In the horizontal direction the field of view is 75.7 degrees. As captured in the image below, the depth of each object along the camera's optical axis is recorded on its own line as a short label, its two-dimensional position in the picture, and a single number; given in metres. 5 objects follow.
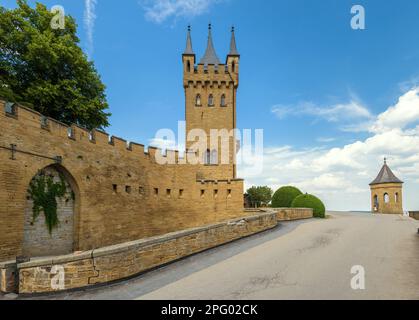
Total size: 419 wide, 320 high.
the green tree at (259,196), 35.94
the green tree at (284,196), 27.95
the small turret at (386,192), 35.78
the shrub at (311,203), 23.75
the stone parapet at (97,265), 6.71
